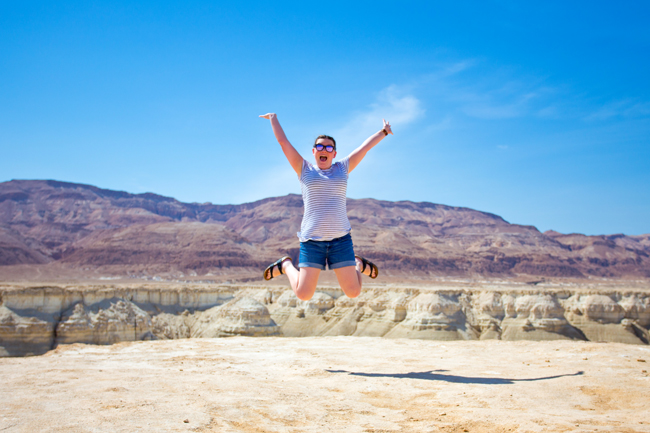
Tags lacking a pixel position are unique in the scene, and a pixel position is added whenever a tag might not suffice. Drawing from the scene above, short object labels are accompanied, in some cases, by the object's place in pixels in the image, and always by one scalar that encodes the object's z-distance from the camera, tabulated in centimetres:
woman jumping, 571
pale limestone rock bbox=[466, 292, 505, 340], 3341
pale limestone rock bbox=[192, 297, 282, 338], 2845
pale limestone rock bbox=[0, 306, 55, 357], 2198
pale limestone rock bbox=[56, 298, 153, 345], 2411
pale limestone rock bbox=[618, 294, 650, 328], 3525
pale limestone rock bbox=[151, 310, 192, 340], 3175
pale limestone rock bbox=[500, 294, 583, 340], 3278
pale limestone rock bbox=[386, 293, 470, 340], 3109
